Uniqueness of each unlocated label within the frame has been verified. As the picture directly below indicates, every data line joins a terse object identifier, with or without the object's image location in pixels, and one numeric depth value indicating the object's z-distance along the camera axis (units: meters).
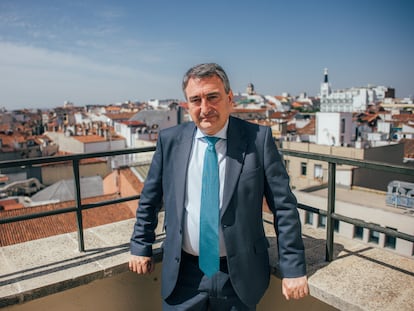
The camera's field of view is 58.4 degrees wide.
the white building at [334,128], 34.25
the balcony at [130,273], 2.18
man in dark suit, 1.87
